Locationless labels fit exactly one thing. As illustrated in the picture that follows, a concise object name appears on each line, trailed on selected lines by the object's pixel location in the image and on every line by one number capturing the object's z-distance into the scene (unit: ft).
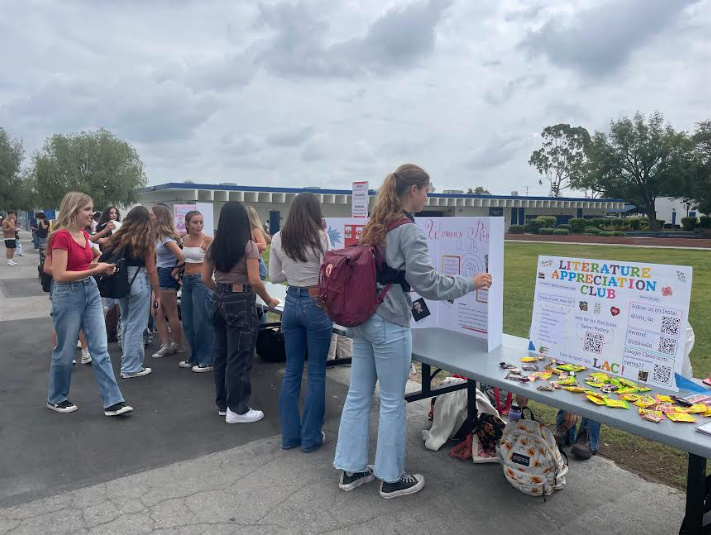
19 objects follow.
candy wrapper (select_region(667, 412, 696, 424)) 7.51
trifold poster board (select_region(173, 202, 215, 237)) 28.34
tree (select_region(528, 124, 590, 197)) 232.12
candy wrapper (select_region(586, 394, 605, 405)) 8.19
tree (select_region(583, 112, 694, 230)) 145.59
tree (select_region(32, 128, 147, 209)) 127.44
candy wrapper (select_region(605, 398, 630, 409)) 8.03
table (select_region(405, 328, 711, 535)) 7.22
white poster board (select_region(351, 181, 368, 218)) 20.35
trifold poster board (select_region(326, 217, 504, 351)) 11.23
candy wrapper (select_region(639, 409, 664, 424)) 7.50
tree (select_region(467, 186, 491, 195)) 270.67
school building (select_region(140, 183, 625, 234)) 131.95
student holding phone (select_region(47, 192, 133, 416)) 13.00
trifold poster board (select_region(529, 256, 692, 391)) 8.53
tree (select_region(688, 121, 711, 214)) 139.13
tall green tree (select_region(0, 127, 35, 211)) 135.64
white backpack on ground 10.02
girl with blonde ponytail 9.39
